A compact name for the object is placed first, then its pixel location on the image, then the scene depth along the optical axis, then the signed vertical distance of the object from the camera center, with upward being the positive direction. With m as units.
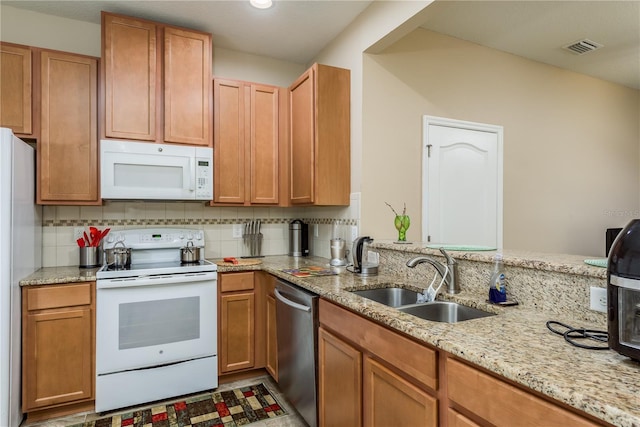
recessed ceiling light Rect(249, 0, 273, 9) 2.50 +1.45
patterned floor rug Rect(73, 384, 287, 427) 2.19 -1.27
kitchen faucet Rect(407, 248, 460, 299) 1.78 -0.29
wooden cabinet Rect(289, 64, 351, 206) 2.71 +0.58
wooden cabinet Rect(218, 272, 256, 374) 2.64 -0.81
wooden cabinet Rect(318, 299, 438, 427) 1.23 -0.65
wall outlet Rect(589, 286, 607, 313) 1.25 -0.30
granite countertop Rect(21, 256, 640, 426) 0.77 -0.39
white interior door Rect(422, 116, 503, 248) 2.98 +0.26
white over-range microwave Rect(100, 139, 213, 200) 2.53 +0.30
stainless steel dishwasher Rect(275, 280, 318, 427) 1.97 -0.79
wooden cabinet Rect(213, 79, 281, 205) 2.95 +0.58
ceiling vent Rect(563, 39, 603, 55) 3.19 +1.50
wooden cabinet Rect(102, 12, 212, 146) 2.57 +0.96
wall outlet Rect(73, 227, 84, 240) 2.75 -0.16
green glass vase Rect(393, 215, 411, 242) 2.48 -0.08
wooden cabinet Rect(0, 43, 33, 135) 2.37 +0.80
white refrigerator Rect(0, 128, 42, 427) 1.93 -0.27
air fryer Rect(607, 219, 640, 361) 0.88 -0.20
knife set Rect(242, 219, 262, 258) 3.33 -0.25
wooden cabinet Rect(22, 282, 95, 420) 2.15 -0.82
